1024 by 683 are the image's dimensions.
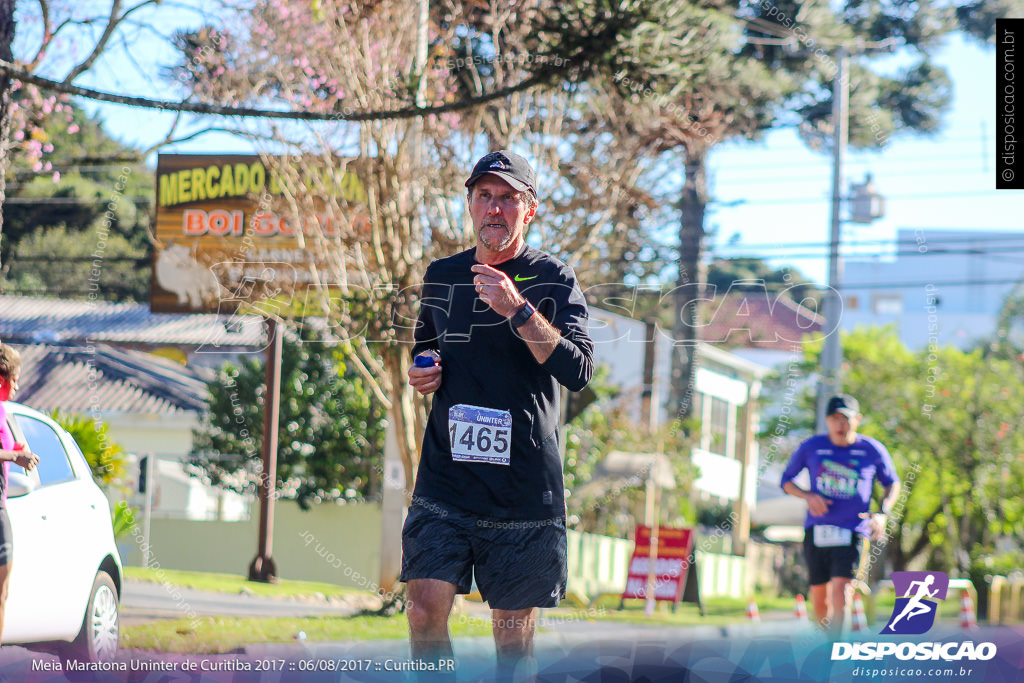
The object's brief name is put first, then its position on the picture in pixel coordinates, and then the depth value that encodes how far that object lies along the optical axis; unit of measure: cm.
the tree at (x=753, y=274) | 2533
